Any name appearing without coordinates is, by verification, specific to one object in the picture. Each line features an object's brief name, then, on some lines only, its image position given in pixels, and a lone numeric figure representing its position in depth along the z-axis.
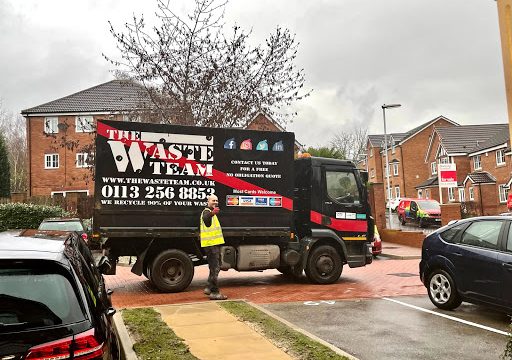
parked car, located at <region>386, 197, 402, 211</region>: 46.96
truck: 9.36
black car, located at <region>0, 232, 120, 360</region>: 2.63
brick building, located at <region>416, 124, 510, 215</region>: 42.12
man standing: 8.98
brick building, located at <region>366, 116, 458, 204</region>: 58.84
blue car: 6.69
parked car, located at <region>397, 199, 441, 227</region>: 30.89
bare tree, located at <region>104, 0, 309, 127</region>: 17.67
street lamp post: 28.60
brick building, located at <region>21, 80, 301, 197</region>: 39.12
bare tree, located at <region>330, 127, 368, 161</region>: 67.50
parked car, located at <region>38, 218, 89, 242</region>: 15.71
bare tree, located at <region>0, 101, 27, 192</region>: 52.12
